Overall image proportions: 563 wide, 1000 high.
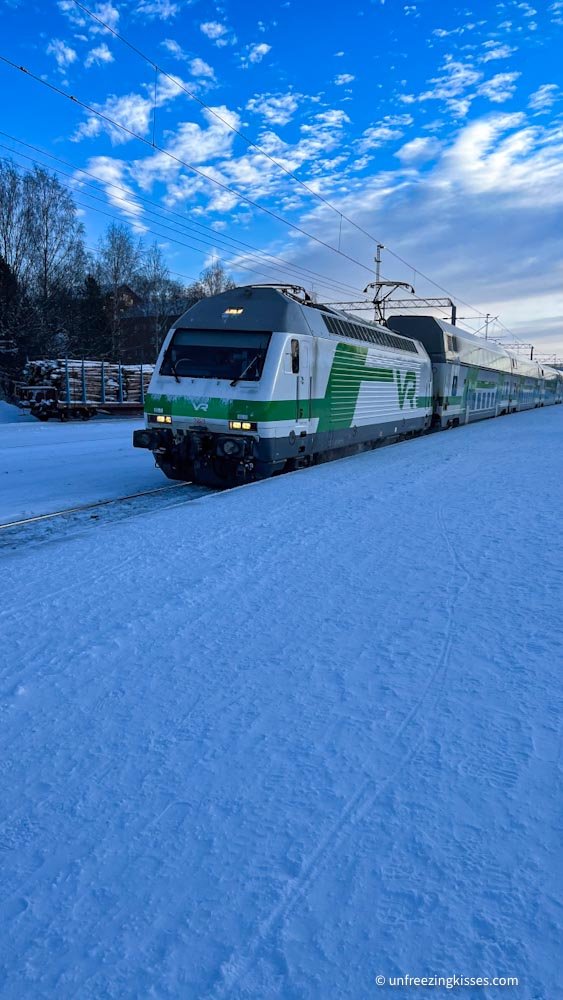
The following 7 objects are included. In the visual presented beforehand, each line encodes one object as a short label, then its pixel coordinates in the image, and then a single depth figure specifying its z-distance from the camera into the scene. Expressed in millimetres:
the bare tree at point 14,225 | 35875
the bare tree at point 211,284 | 63688
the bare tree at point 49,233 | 36750
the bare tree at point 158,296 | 49775
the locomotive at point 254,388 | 9078
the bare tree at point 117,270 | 45250
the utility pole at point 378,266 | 30622
